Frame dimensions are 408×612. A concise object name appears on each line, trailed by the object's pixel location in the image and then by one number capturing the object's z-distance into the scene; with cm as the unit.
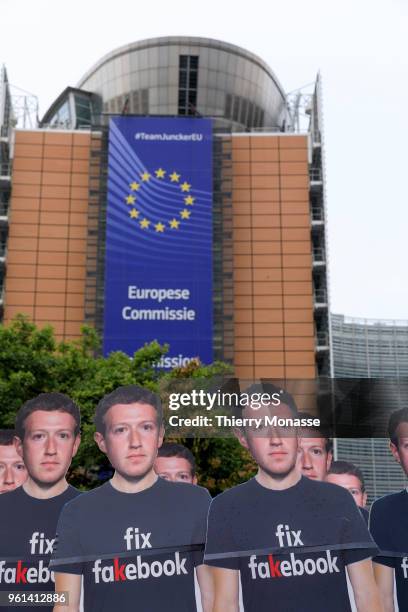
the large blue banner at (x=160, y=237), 3959
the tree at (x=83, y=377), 1853
